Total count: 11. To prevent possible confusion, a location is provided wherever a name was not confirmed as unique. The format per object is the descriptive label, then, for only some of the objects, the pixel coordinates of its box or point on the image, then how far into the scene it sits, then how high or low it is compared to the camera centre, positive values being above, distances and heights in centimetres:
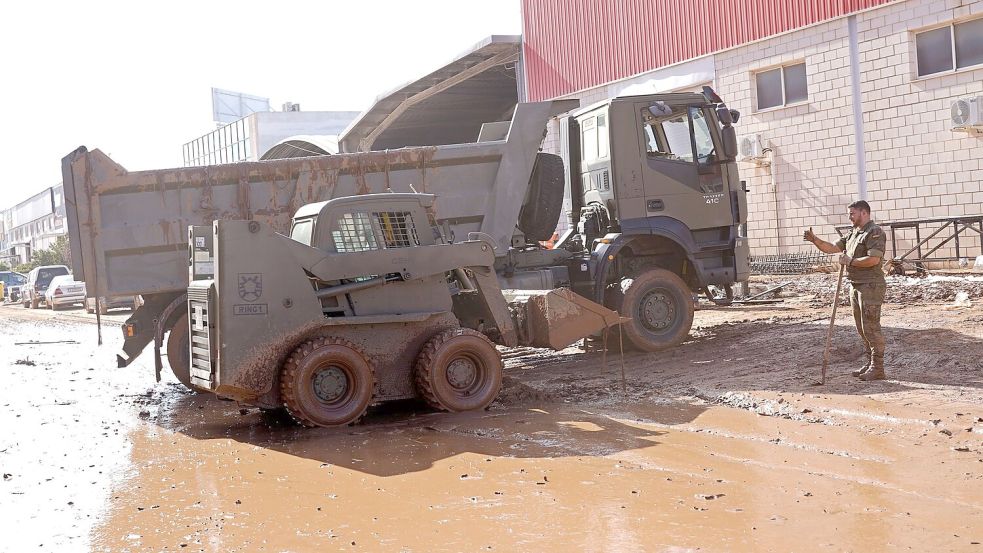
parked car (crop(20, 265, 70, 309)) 3862 +41
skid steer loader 827 -36
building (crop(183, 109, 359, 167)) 6203 +976
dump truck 1066 +77
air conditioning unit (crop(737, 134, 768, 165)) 1988 +202
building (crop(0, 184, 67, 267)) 7656 +557
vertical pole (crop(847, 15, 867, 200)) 1797 +245
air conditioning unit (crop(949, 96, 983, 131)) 1578 +198
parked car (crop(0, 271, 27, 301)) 4972 +60
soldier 880 -37
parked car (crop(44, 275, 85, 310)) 3450 -12
